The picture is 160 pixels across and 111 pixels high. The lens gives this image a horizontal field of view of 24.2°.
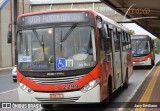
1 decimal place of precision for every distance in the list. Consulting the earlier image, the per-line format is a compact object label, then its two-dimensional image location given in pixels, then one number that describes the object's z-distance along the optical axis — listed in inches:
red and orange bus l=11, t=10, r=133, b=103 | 371.6
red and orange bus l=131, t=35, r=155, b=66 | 1219.2
